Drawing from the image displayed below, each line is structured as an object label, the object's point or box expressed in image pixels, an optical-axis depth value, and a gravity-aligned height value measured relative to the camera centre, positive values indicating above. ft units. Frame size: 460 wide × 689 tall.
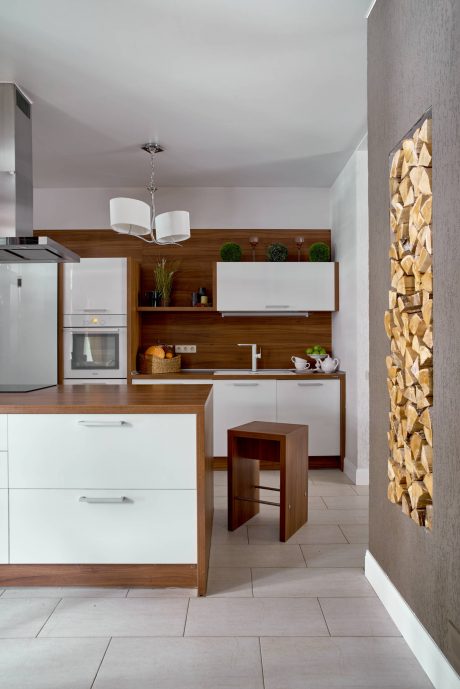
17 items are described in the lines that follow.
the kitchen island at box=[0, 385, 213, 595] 8.35 -2.33
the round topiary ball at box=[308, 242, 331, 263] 17.28 +2.87
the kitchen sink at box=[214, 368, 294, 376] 16.66 -0.88
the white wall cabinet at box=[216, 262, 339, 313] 17.17 +1.88
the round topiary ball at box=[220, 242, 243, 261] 17.30 +2.91
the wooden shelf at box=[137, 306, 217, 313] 17.34 +1.13
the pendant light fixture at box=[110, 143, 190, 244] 11.07 +2.57
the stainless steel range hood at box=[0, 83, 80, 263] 10.98 +3.49
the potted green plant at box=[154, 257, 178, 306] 17.74 +2.01
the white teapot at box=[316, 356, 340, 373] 16.79 -0.64
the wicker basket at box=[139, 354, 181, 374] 17.03 -0.63
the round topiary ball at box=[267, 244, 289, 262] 17.29 +2.89
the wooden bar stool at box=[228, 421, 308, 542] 10.71 -2.54
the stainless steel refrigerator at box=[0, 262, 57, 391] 16.46 +0.59
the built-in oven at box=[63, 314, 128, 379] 16.46 -0.10
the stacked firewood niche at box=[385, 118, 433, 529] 6.29 +0.18
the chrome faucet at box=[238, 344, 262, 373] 17.42 -0.38
